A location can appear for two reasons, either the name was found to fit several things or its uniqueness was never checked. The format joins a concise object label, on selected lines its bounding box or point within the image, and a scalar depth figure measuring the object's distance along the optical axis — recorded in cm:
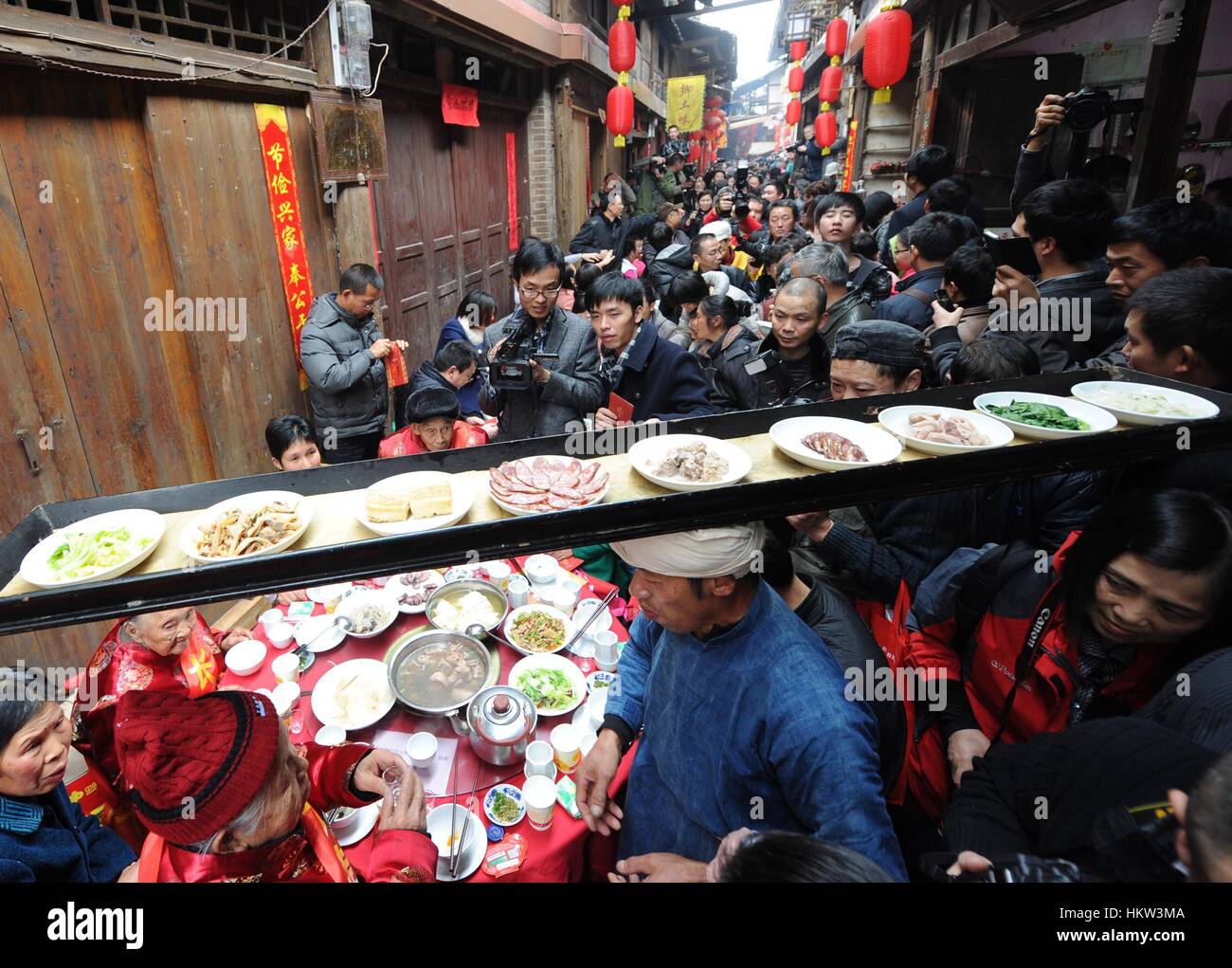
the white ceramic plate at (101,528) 155
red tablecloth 243
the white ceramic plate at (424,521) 166
